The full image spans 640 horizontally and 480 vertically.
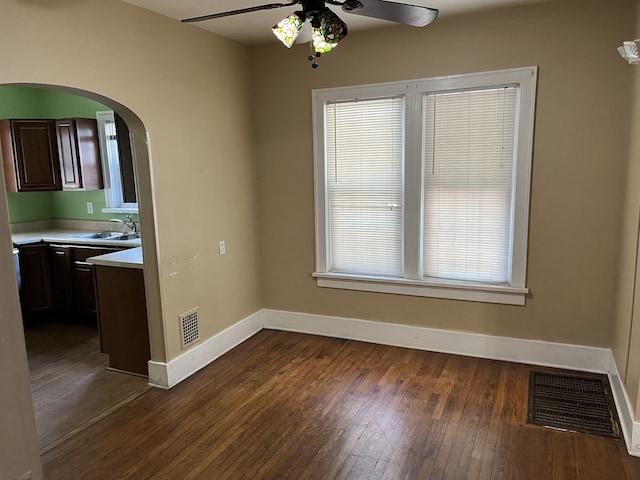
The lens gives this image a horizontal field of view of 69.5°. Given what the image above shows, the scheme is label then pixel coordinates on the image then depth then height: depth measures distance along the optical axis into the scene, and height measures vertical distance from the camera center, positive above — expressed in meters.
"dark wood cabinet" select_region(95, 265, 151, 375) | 3.44 -1.06
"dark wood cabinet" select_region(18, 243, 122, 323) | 4.57 -1.01
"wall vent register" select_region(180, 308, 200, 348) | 3.47 -1.14
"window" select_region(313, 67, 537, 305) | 3.41 -0.11
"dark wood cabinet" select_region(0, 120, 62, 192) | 4.69 +0.25
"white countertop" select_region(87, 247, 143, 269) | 3.39 -0.61
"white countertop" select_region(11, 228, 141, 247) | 4.31 -0.59
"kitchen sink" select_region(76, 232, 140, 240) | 4.71 -0.60
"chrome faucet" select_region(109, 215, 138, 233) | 5.03 -0.50
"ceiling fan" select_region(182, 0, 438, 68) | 2.04 +0.71
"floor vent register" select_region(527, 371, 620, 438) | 2.74 -1.50
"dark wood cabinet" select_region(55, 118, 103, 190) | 4.79 +0.28
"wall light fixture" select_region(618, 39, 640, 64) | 2.37 +0.60
